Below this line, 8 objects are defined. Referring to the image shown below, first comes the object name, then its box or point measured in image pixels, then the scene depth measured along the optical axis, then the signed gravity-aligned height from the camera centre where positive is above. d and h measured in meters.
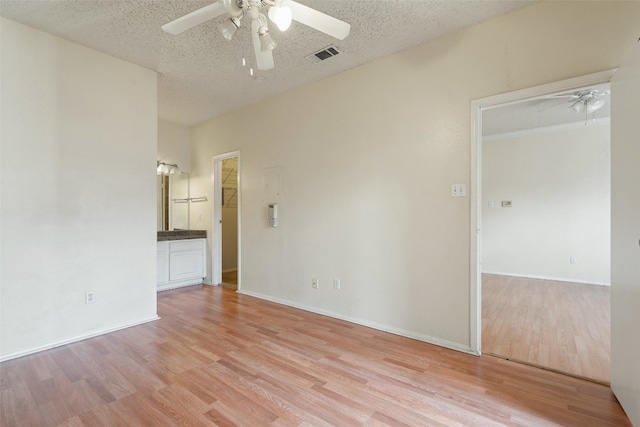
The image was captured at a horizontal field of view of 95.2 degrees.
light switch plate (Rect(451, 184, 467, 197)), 2.57 +0.21
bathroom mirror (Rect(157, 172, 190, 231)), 5.51 +0.21
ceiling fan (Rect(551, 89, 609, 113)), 3.62 +1.48
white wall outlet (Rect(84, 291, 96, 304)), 2.85 -0.82
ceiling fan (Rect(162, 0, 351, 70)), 1.62 +1.17
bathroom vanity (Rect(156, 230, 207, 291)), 4.55 -0.72
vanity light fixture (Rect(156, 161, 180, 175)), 4.93 +0.77
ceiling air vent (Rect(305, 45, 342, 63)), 2.85 +1.61
